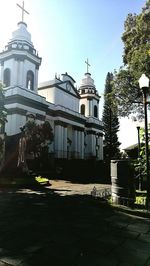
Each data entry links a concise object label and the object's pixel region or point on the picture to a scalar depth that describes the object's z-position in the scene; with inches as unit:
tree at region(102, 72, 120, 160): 1643.0
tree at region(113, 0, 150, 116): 471.0
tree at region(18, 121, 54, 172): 811.7
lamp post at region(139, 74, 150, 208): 243.6
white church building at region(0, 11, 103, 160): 928.0
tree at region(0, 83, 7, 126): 582.0
